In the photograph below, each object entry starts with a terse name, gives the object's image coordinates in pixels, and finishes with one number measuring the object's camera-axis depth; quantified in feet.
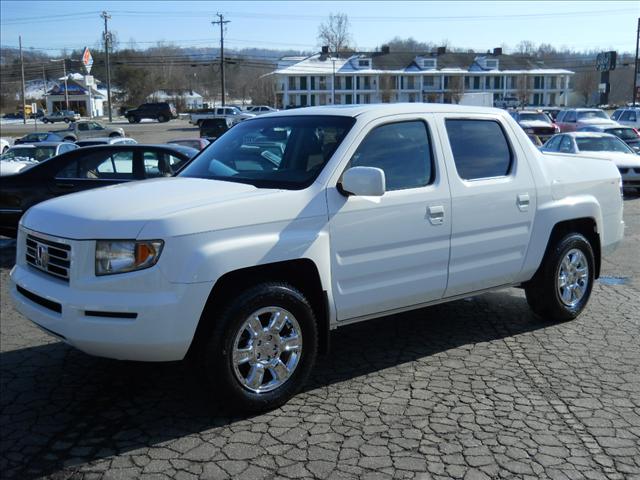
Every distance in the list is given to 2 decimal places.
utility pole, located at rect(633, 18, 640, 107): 174.61
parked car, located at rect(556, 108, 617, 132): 98.02
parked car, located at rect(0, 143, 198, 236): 30.81
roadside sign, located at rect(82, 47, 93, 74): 121.39
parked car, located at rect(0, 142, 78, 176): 62.05
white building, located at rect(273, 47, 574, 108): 307.37
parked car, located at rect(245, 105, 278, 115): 230.11
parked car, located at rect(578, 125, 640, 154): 72.84
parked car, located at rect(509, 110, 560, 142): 104.01
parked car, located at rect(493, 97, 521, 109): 268.66
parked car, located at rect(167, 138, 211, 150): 61.16
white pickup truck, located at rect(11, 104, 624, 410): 12.85
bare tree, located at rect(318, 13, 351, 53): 405.59
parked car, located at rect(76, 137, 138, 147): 62.13
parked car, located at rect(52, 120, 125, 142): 148.56
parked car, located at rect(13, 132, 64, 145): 111.34
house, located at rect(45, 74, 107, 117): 339.57
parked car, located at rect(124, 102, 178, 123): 252.21
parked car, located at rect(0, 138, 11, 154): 92.08
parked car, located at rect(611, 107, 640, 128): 111.34
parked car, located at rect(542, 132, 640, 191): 53.01
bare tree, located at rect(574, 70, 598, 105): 370.94
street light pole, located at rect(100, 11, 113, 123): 232.08
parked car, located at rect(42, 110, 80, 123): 269.32
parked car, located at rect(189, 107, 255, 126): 211.25
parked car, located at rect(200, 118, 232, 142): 146.72
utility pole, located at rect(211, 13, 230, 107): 263.12
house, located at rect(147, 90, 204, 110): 366.02
